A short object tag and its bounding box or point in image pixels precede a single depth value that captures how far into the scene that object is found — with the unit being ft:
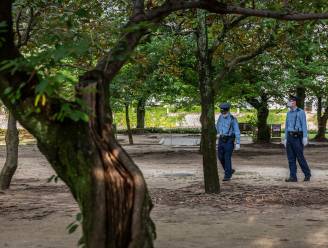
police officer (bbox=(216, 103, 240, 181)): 45.04
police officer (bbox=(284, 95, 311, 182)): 44.32
